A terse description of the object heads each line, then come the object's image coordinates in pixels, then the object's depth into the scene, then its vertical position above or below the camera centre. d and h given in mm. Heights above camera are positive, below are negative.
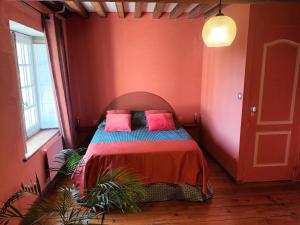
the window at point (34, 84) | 2744 -138
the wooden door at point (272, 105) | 2619 -408
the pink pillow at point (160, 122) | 3441 -757
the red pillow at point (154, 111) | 3768 -650
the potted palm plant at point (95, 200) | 1340 -793
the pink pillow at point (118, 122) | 3391 -748
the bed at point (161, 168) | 2465 -1044
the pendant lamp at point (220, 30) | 1685 +309
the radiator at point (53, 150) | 2707 -957
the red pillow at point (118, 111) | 3740 -635
